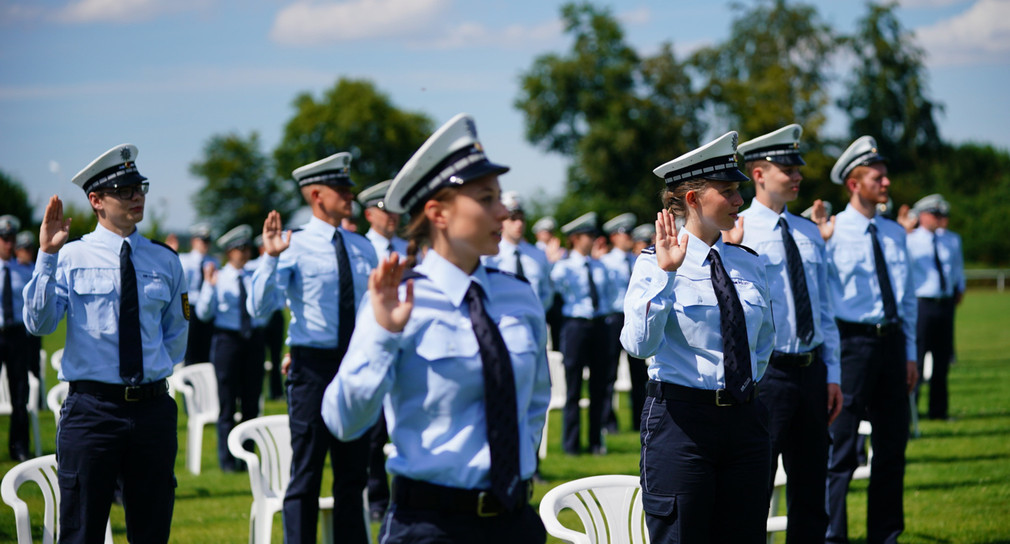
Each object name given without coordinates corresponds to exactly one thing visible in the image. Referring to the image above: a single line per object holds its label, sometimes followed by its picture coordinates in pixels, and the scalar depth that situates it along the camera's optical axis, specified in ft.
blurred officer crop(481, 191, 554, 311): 37.11
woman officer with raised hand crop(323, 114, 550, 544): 8.87
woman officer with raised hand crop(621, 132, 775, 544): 12.98
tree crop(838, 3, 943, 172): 154.51
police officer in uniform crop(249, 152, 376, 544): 18.21
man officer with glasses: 14.90
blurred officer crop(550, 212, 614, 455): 33.88
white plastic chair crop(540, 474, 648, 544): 13.42
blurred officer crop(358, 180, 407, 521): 25.31
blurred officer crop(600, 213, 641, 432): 38.37
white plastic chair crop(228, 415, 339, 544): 18.71
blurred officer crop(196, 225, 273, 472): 31.30
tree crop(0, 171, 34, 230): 136.36
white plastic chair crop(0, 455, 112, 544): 13.87
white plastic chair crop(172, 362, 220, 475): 31.02
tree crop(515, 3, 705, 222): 139.85
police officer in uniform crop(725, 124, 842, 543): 16.96
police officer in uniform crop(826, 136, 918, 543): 19.74
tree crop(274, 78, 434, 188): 206.18
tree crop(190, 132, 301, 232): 214.07
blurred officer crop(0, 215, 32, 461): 32.68
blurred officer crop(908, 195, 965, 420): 38.11
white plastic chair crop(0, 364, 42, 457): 32.86
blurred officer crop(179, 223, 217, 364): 43.39
